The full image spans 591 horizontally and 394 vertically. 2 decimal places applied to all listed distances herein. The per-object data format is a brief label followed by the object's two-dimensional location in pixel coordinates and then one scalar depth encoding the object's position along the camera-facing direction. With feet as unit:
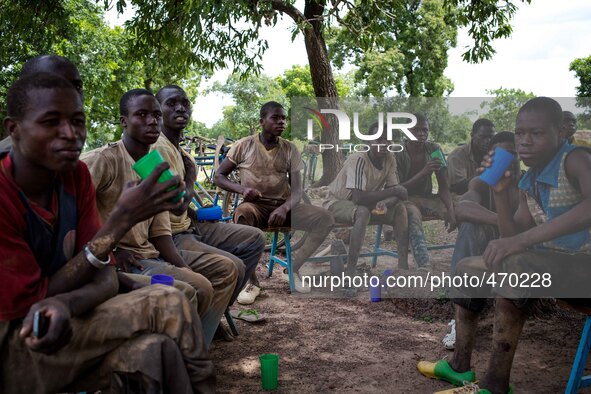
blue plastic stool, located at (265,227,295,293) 16.39
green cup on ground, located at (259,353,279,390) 9.73
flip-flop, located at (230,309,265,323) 13.83
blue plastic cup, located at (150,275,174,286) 7.82
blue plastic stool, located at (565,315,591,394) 8.50
